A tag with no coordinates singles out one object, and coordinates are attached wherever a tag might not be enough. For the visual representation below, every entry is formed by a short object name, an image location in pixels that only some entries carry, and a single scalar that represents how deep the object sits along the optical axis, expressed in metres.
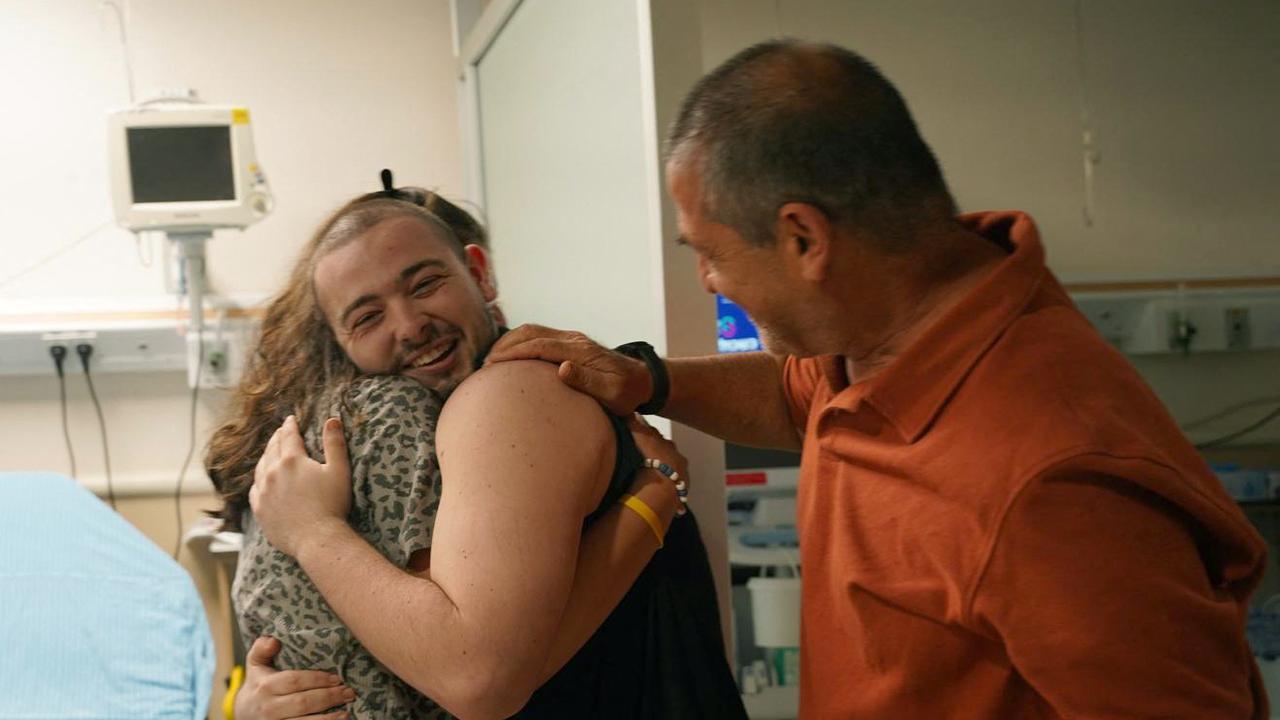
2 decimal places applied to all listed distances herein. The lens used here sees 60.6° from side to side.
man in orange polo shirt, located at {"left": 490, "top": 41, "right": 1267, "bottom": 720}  0.78
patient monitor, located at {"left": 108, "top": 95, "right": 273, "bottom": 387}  2.44
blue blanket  1.83
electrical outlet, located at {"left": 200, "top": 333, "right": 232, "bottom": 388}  2.73
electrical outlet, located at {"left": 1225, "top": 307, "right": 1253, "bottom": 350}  3.21
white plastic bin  2.09
